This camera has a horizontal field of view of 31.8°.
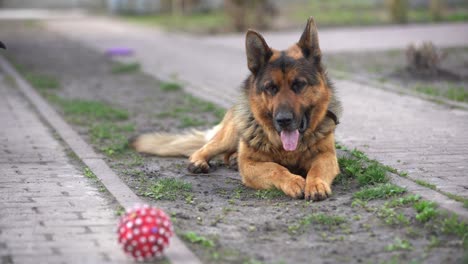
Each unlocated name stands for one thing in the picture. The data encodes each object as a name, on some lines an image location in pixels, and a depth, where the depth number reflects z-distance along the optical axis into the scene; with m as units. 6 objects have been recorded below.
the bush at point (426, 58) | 14.06
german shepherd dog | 7.06
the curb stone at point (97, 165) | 5.46
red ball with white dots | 5.25
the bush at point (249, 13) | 23.64
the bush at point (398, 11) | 24.59
